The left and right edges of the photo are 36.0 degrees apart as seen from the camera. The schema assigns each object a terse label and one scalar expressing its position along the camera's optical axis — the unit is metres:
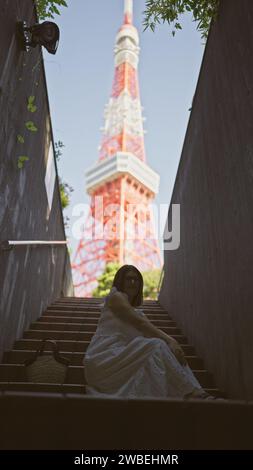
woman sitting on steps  1.73
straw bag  2.35
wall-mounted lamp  2.86
